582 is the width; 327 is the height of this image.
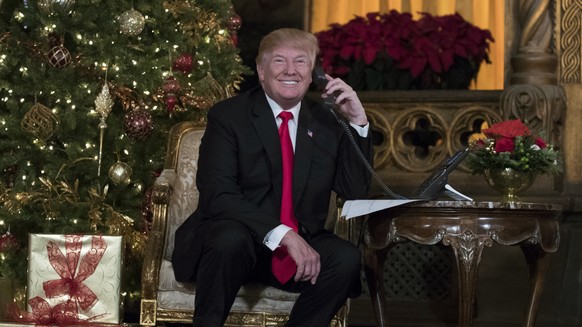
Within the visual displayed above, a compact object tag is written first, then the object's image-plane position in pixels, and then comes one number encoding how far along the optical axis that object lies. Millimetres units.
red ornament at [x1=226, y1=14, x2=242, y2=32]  6598
